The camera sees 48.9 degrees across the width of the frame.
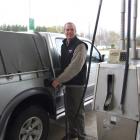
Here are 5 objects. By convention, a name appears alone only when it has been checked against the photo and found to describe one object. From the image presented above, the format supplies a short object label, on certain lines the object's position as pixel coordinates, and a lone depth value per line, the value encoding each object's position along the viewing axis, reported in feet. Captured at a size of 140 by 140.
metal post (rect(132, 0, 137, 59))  6.21
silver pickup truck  6.11
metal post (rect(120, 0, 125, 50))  6.37
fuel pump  4.70
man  6.99
